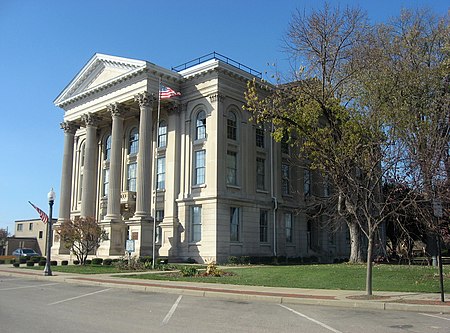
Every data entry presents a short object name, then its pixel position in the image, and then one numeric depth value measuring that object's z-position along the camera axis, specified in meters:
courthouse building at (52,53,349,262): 38.16
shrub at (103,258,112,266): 35.16
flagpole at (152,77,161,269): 36.00
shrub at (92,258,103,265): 36.12
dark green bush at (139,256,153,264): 33.25
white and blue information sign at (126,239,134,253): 30.88
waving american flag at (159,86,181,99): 35.91
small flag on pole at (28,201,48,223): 29.67
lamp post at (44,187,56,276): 26.39
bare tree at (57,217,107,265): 33.94
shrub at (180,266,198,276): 24.73
